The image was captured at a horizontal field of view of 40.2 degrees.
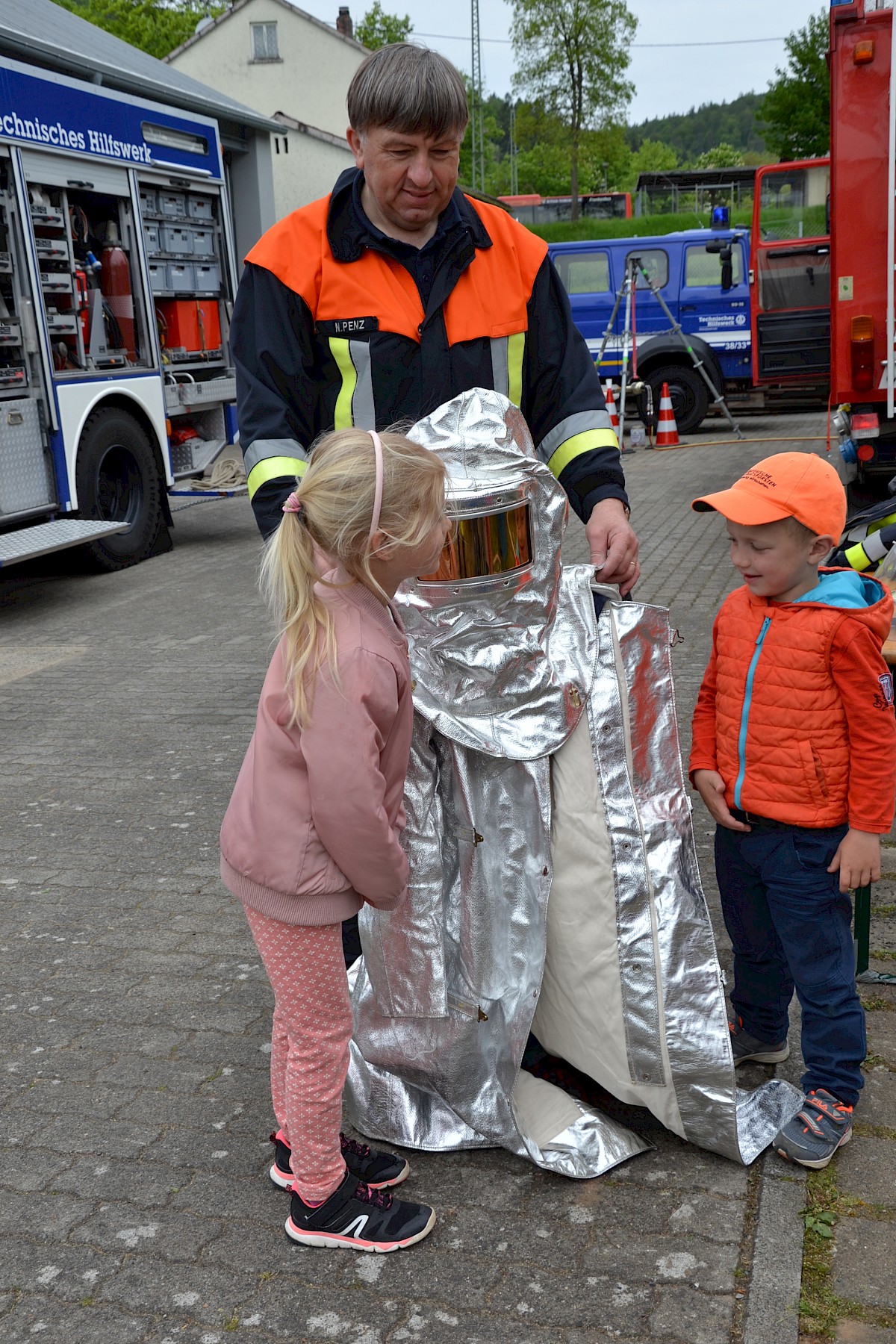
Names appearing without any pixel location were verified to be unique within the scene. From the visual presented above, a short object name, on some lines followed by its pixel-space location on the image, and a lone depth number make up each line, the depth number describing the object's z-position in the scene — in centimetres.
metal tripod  1273
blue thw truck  1446
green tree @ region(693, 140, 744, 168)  7956
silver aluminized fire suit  206
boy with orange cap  212
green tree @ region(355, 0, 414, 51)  4756
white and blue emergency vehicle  739
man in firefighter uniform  224
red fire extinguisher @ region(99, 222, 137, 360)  847
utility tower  3725
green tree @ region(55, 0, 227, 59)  4138
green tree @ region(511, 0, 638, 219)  3812
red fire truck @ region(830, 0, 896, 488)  691
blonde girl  184
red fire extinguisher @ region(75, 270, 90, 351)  812
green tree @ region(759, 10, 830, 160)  2891
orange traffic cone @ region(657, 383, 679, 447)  1358
